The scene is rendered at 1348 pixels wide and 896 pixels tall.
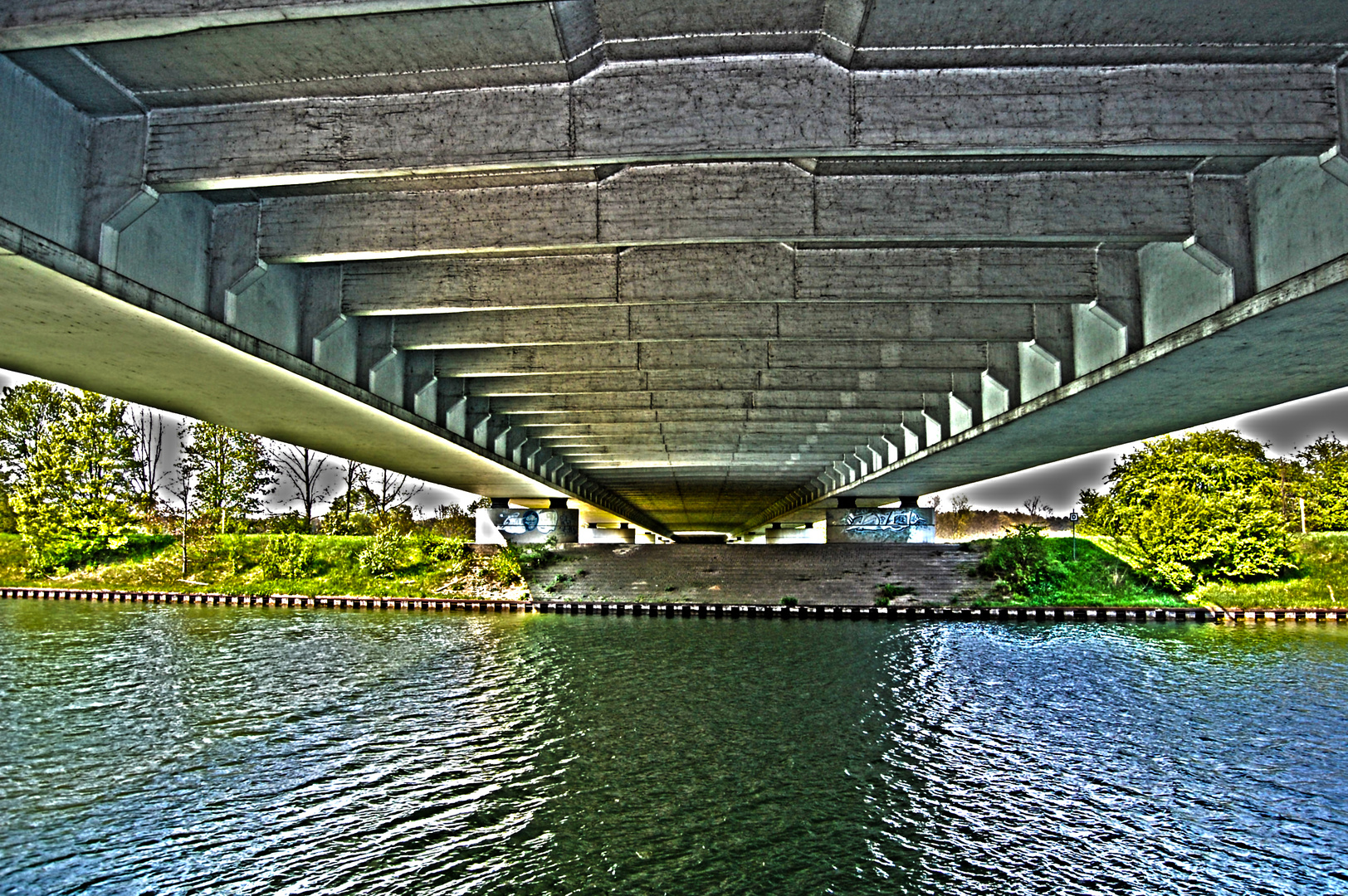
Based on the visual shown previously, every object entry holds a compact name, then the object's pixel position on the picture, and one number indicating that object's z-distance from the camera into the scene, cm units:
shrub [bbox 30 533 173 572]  5006
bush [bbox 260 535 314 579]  4656
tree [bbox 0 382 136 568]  5038
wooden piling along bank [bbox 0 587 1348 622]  3519
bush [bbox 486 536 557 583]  4288
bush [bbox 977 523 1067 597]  3912
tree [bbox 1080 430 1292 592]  3950
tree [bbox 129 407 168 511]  6469
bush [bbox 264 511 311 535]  6303
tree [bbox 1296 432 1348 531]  5656
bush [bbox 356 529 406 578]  4497
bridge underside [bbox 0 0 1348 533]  842
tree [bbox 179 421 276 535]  6088
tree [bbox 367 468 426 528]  7475
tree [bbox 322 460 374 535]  7388
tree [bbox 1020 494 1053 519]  11458
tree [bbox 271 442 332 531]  6788
